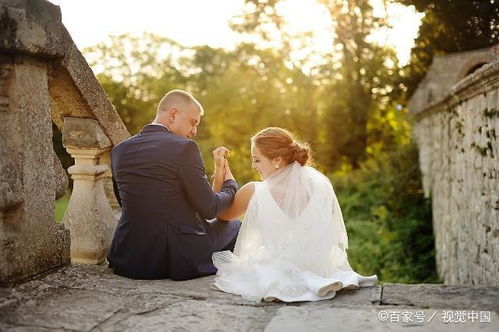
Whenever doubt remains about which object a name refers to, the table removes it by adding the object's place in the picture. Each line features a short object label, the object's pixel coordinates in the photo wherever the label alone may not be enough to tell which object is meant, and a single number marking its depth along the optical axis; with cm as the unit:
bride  329
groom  357
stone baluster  385
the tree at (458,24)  586
